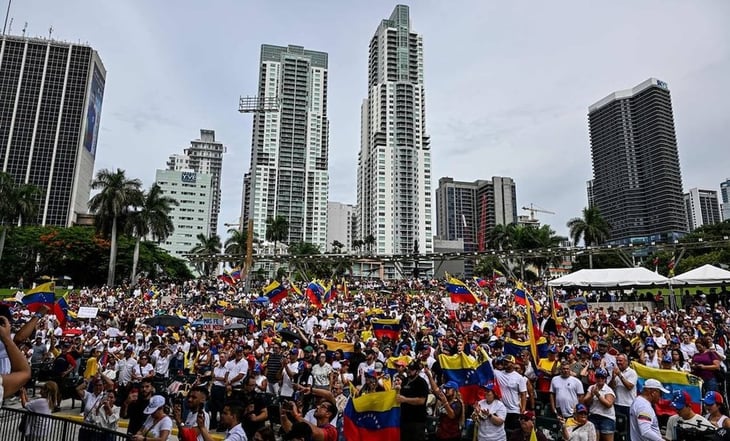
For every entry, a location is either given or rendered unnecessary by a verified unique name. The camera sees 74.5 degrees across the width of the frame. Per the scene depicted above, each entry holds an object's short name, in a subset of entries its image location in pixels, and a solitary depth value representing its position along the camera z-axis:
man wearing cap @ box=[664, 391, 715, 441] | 6.60
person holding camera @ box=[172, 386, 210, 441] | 6.26
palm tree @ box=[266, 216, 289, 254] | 103.12
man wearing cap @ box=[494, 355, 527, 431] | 7.80
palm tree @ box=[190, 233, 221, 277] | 103.96
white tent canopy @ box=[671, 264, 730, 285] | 25.11
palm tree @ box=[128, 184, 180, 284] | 60.16
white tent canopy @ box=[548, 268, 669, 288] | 26.19
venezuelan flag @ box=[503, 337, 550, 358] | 10.88
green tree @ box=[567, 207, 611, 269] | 74.69
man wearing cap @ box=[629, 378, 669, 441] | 6.40
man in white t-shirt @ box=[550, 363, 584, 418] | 7.84
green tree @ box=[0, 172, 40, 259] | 54.91
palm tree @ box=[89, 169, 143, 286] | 57.12
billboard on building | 134.12
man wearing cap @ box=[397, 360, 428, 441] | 7.20
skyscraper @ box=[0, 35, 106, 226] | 125.62
